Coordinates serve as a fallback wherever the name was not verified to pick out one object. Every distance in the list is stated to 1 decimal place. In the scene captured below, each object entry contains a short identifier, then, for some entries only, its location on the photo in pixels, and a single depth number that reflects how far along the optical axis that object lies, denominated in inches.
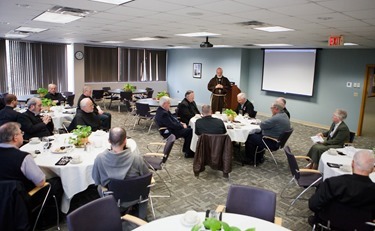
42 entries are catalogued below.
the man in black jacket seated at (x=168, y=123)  231.6
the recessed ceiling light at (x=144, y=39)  341.6
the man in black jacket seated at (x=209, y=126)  198.4
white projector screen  390.6
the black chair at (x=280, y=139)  205.6
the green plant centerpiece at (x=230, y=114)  243.3
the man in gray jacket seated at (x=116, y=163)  116.0
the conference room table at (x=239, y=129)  220.5
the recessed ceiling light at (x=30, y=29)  261.0
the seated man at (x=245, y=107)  278.5
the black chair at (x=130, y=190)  109.5
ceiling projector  282.0
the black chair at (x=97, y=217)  81.2
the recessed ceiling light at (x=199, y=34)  262.9
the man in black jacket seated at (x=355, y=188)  101.9
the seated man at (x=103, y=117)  280.5
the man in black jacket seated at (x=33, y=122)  189.3
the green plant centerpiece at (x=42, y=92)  316.5
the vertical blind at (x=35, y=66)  428.1
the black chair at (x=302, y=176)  149.5
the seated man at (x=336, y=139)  190.1
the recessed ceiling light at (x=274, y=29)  204.1
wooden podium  430.6
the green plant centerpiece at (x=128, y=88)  434.6
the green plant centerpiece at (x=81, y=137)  154.1
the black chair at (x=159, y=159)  164.2
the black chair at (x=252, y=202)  96.7
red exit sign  227.8
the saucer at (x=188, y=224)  83.7
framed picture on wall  531.5
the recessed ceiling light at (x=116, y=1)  138.0
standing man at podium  362.3
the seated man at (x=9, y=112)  190.7
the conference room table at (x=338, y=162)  137.6
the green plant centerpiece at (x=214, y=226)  67.8
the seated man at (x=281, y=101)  226.4
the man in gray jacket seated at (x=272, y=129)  212.5
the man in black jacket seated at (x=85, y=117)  206.1
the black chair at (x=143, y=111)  315.0
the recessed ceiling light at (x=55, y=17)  184.8
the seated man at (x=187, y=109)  263.0
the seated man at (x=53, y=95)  317.6
